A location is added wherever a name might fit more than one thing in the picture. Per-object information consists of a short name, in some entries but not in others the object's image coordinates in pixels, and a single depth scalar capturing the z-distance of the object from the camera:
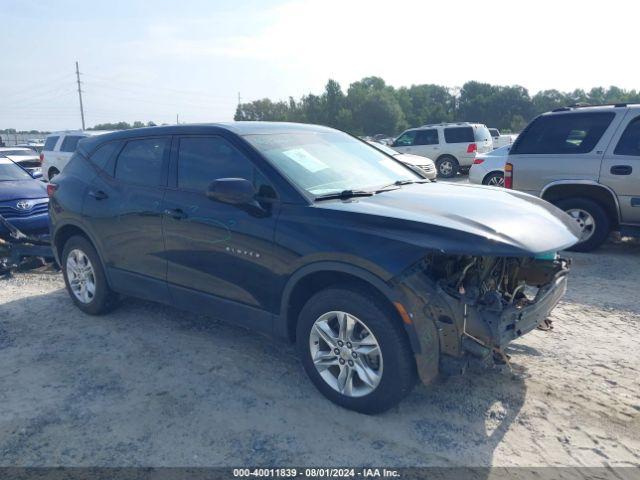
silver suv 6.87
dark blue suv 3.05
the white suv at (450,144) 18.45
